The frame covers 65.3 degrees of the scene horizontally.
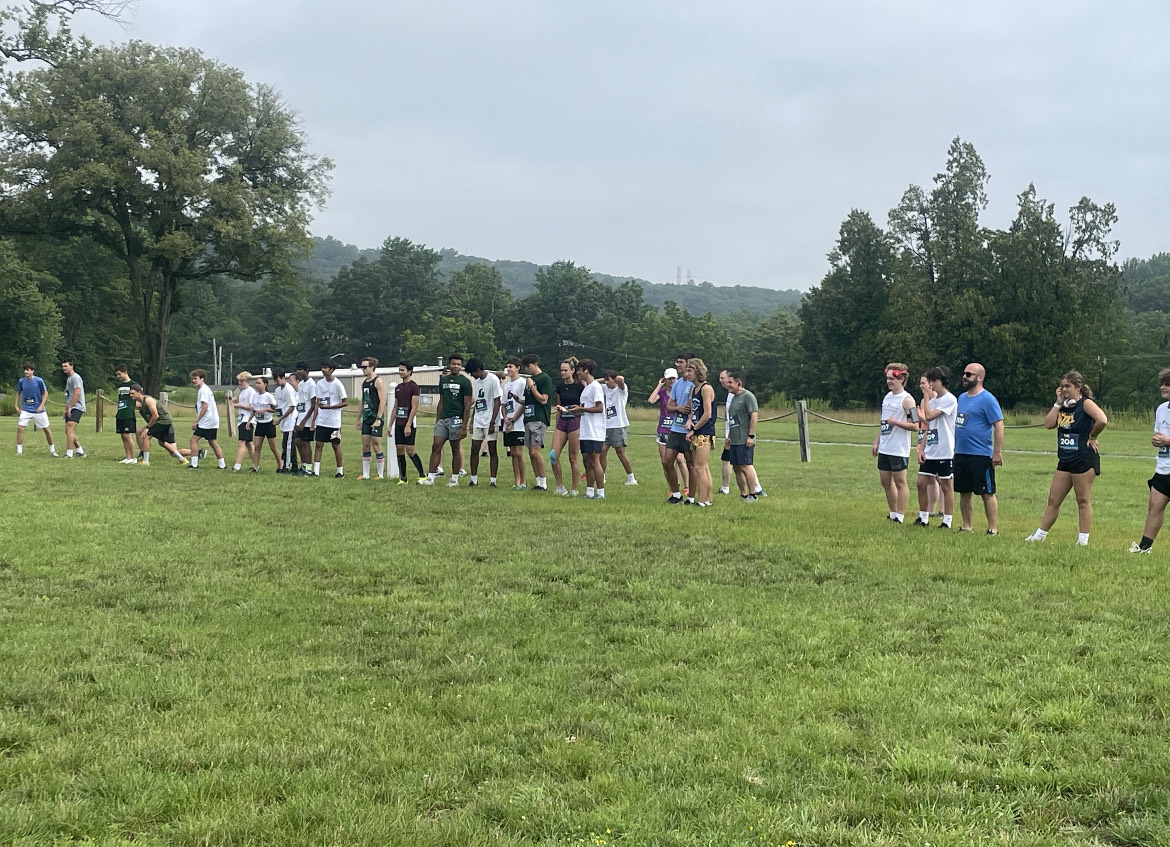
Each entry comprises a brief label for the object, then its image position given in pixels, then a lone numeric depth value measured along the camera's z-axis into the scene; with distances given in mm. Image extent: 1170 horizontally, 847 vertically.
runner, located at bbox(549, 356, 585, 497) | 12391
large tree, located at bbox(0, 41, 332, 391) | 40906
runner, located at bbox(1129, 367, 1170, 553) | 8016
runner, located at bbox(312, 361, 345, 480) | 14758
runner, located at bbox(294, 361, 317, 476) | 14969
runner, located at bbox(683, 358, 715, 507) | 11195
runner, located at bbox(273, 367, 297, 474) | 15367
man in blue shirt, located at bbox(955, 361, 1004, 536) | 8977
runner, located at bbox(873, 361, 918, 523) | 9922
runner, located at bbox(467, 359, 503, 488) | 13133
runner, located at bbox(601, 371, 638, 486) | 13719
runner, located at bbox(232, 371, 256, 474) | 15391
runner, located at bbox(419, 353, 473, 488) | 13180
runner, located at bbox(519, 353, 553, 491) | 12688
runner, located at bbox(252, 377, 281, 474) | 15320
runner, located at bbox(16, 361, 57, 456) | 17891
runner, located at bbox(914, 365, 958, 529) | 9469
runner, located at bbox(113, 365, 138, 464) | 16531
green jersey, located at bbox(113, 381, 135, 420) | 16469
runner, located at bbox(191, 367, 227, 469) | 15680
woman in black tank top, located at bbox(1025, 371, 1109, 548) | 8422
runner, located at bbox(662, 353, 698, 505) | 11586
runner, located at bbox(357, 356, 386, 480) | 14234
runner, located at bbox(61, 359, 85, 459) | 17562
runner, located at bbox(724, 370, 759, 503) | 11875
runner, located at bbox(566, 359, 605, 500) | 12117
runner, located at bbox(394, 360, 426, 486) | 13703
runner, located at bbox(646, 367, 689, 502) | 12406
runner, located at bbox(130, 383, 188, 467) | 16438
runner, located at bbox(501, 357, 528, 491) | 12883
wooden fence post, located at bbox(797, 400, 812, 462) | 19594
